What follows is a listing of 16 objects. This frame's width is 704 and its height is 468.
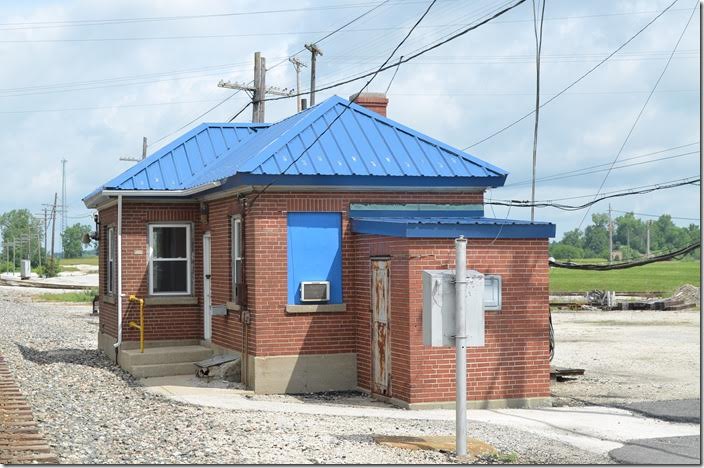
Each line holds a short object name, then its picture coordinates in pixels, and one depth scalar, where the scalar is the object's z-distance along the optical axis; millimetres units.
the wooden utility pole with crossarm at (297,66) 40612
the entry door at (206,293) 20594
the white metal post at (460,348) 10859
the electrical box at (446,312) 11055
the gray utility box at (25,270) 96938
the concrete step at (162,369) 19094
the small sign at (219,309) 18734
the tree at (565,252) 143425
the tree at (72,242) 196325
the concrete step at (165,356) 19500
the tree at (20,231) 149350
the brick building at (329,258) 15195
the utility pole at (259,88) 29266
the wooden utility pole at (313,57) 38375
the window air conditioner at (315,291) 16875
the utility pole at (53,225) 103338
